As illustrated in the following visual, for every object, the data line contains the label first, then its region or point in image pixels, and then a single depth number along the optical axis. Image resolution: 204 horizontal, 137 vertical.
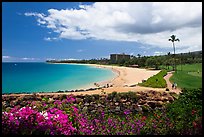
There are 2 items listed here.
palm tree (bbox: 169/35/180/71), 34.34
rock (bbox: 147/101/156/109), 10.15
